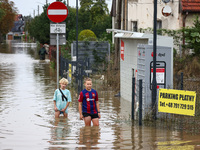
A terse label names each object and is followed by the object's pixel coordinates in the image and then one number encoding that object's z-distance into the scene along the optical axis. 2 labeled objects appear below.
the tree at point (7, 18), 109.16
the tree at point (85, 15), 74.55
